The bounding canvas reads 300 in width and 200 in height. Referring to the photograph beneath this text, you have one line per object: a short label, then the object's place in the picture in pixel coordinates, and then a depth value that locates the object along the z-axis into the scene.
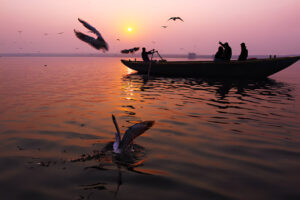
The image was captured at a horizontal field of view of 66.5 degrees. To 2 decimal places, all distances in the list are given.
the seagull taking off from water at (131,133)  4.02
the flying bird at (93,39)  5.39
